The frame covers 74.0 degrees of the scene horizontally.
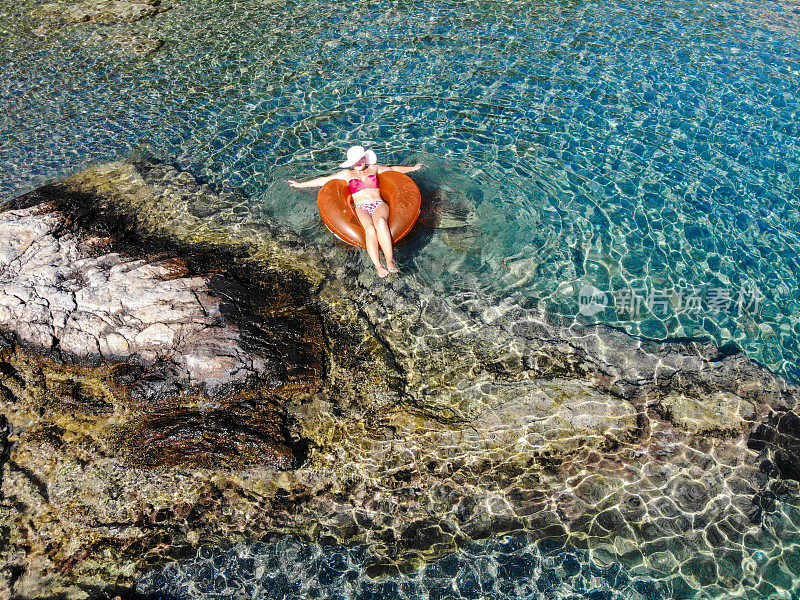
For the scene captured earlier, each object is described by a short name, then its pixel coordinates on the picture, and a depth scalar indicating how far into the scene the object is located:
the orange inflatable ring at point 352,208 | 6.20
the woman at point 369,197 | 6.08
